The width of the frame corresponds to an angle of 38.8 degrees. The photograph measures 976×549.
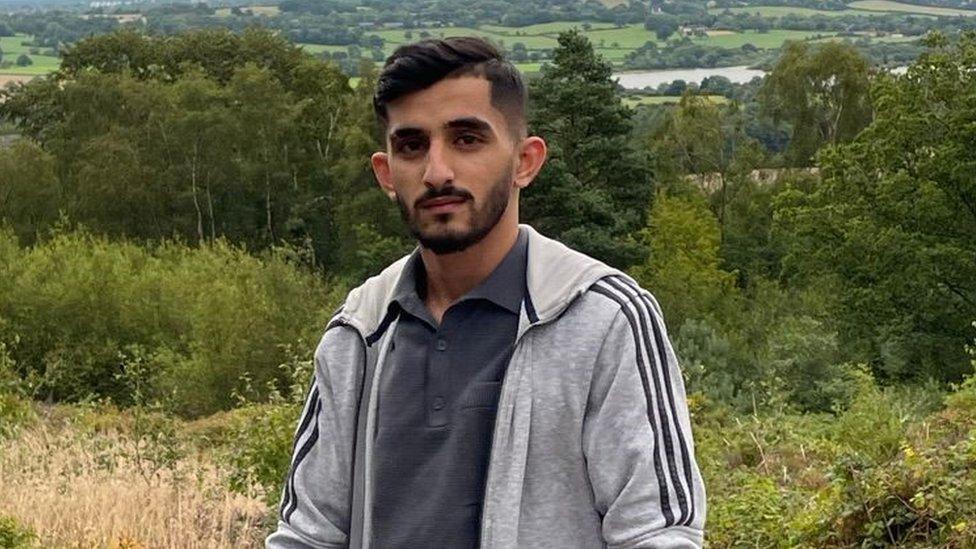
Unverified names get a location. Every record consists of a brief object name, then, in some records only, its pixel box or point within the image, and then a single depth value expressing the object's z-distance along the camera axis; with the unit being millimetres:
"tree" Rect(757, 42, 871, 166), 41375
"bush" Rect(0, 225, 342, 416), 21538
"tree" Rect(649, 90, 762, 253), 43250
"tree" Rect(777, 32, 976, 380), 26562
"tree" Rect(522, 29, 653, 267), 28578
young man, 1734
